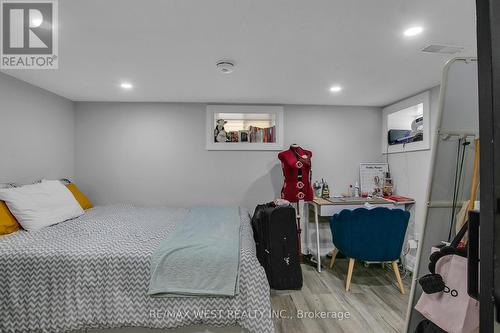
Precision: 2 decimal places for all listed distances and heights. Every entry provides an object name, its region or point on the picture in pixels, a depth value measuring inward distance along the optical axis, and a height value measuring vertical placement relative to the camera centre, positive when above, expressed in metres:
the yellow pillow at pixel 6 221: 2.15 -0.41
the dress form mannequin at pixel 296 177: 3.39 -0.11
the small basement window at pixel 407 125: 3.15 +0.57
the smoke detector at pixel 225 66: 2.28 +0.91
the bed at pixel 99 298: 1.77 -0.86
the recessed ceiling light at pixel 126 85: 2.88 +0.96
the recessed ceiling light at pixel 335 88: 3.03 +0.93
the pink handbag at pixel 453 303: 1.07 -0.58
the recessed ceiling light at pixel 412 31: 1.73 +0.91
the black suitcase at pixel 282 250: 2.59 -0.80
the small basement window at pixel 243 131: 3.79 +0.57
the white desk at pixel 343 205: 3.29 -0.46
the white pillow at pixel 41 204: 2.27 -0.30
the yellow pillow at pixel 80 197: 3.24 -0.32
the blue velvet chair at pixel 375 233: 2.73 -0.68
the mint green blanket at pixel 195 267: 1.78 -0.68
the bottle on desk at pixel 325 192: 3.76 -0.34
